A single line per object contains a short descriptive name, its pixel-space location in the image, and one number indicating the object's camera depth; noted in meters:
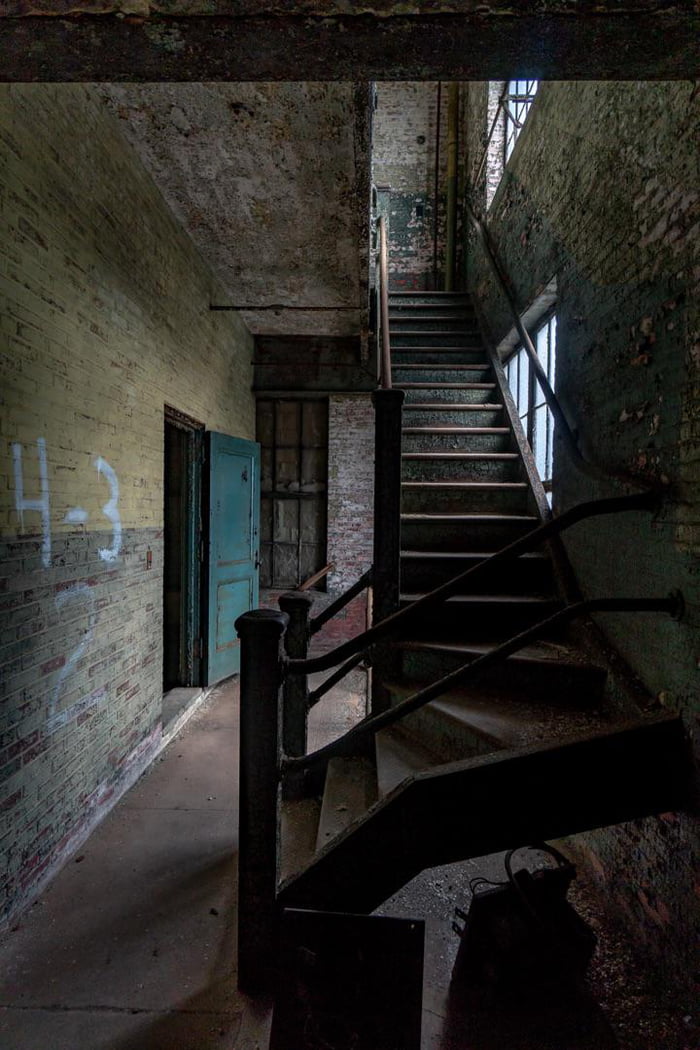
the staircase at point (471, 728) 1.73
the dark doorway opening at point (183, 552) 4.74
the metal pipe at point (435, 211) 8.32
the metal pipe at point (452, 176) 7.92
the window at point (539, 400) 3.91
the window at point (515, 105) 5.65
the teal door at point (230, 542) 4.90
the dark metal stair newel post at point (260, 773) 1.84
